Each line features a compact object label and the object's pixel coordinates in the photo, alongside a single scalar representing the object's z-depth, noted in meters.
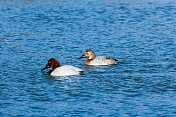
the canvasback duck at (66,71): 18.28
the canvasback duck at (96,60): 20.81
